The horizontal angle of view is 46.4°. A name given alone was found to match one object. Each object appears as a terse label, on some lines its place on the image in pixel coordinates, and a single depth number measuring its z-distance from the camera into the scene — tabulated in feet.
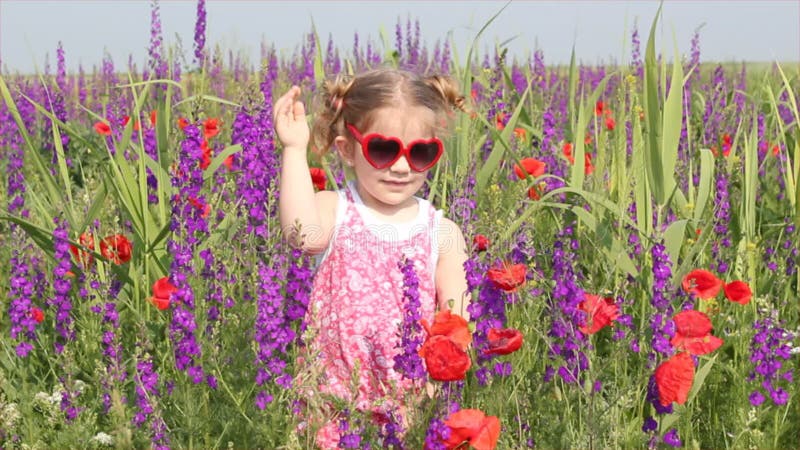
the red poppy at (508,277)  7.89
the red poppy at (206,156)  13.38
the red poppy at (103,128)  16.51
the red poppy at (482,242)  9.84
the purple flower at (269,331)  8.00
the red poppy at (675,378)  7.90
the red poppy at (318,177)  12.33
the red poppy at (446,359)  7.04
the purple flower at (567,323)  8.44
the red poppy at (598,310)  8.44
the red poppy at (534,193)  12.95
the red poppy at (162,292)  9.16
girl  9.72
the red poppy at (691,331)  8.53
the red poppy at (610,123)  18.10
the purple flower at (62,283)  10.44
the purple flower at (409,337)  7.45
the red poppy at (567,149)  16.56
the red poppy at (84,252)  11.31
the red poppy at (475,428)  7.25
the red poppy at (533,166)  12.92
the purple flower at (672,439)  8.75
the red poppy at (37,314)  11.11
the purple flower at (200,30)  15.49
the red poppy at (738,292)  9.99
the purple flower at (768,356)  9.66
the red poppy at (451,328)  7.36
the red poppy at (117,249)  11.31
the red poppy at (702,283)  9.59
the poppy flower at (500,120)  16.26
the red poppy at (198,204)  9.74
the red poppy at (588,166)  14.92
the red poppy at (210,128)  16.03
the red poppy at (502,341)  7.70
